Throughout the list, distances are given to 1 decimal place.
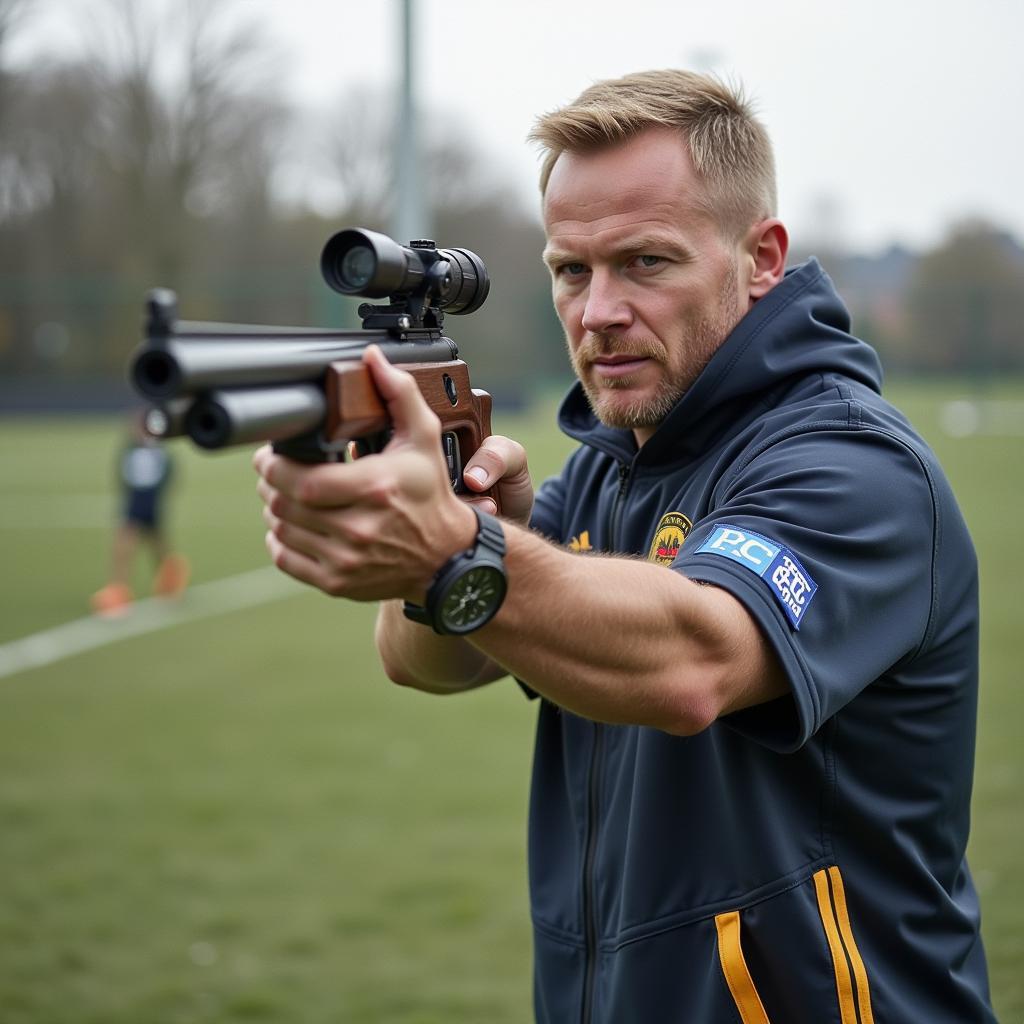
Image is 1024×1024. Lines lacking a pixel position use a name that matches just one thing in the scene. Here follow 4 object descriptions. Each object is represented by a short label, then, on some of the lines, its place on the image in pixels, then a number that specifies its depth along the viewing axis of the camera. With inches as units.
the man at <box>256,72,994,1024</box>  79.6
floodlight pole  415.5
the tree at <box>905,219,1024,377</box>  1551.4
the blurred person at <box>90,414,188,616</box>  494.0
